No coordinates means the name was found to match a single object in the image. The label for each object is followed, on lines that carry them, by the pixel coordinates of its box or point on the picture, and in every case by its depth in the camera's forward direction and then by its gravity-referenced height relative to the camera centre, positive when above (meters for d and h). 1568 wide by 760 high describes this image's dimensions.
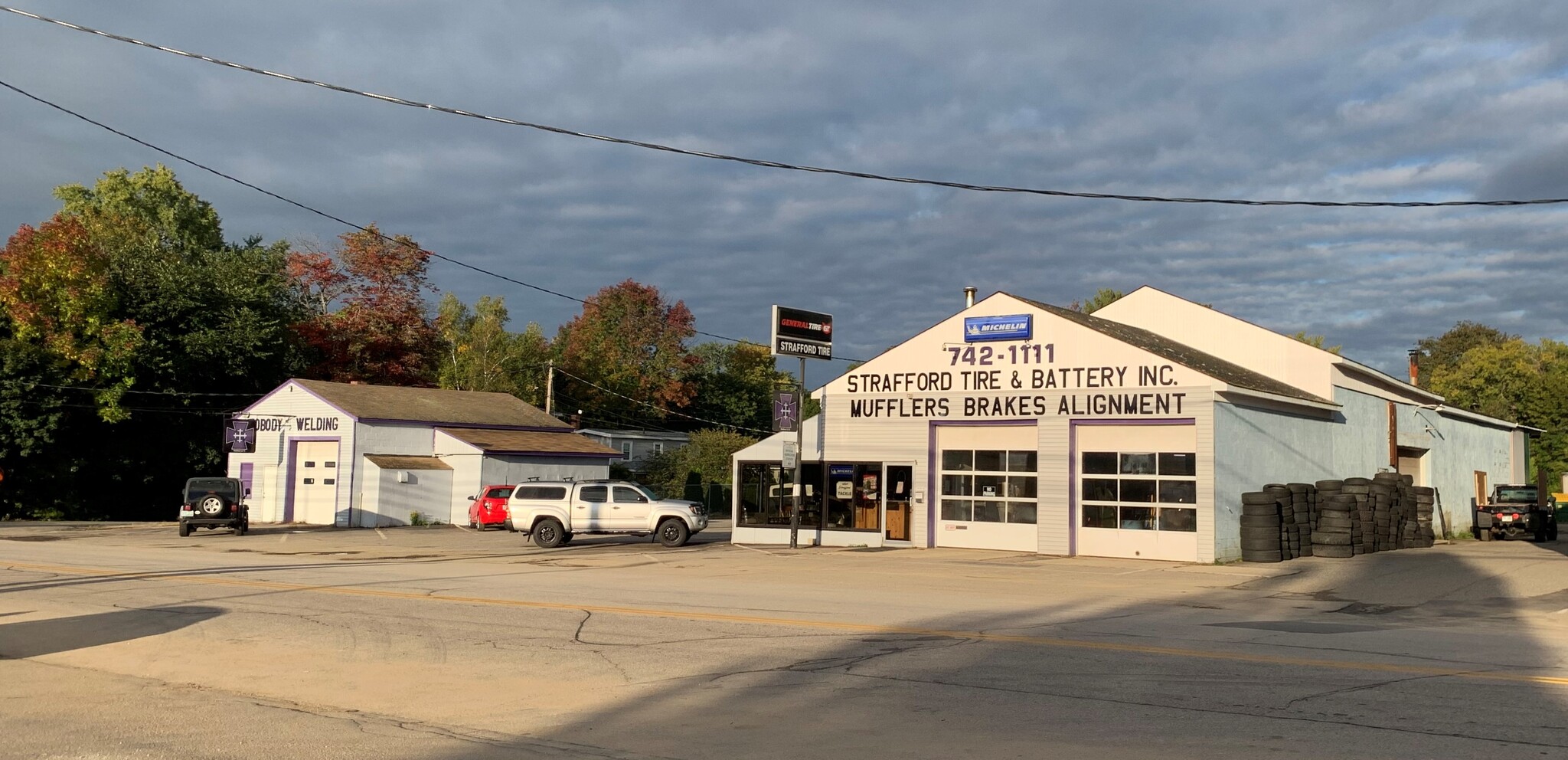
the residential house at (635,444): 68.81 +2.88
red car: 41.50 -0.58
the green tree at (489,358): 75.31 +8.50
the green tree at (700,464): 65.12 +1.63
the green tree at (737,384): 87.88 +8.29
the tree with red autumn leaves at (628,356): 81.31 +9.29
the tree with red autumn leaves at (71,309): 48.62 +7.04
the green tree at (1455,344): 105.75 +14.61
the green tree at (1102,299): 81.00 +13.73
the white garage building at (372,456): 45.31 +1.26
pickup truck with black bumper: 38.66 -0.22
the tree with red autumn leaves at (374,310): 66.00 +9.84
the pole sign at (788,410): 33.09 +2.34
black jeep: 37.34 -0.66
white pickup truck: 32.12 -0.56
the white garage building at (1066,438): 27.94 +1.61
